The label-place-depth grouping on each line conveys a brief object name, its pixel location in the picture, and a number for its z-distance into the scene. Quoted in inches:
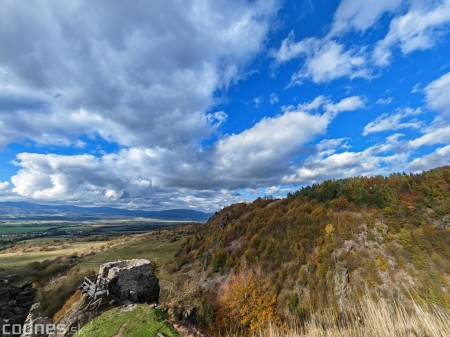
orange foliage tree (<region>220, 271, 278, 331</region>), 970.7
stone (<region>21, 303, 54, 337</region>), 463.8
